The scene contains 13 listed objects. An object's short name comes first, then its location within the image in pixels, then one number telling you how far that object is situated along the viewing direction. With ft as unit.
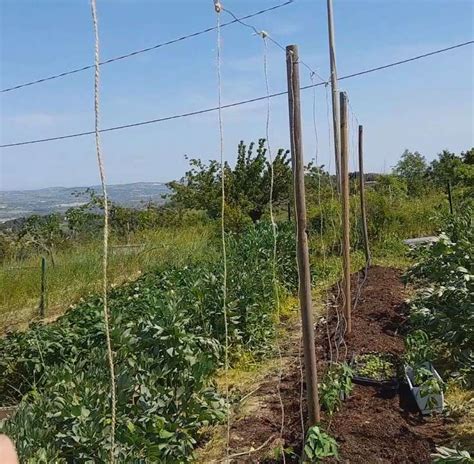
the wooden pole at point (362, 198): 33.94
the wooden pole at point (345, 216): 17.89
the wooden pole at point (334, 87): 20.71
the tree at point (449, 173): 57.90
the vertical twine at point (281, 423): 11.65
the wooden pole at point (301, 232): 10.85
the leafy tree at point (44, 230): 44.42
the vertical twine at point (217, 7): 9.21
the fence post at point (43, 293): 27.45
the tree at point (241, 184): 53.06
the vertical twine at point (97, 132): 5.97
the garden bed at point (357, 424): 11.18
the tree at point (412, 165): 115.26
